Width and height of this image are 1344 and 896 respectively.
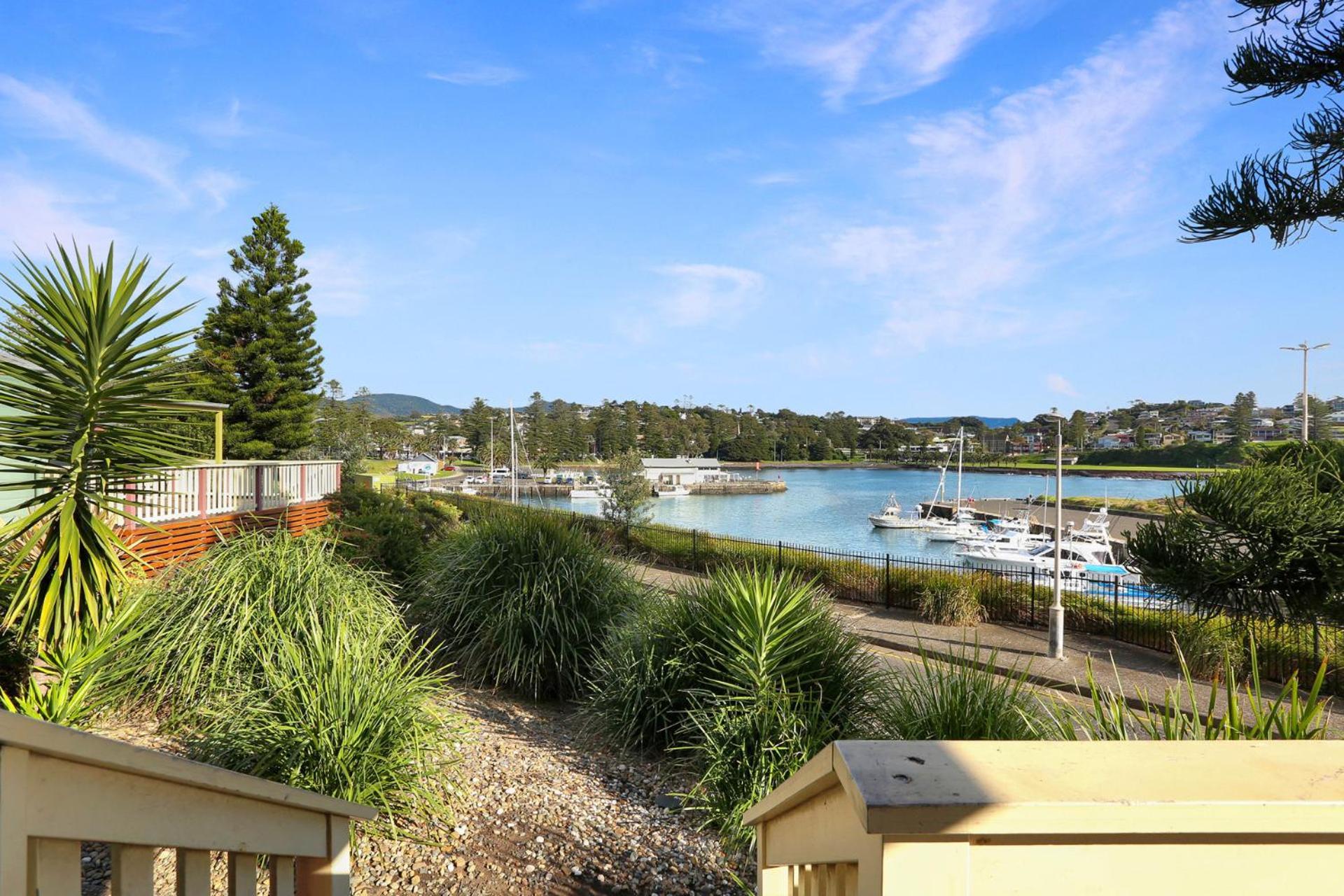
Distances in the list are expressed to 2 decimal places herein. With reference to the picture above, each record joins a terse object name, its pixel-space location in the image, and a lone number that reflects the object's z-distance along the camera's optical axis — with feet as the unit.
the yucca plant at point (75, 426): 15.03
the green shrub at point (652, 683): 18.61
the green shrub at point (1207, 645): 32.96
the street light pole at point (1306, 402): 29.77
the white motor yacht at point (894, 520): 160.97
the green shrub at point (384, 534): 31.04
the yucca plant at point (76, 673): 13.51
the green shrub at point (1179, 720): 8.92
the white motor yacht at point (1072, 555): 88.79
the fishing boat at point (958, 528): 136.25
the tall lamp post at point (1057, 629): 37.04
